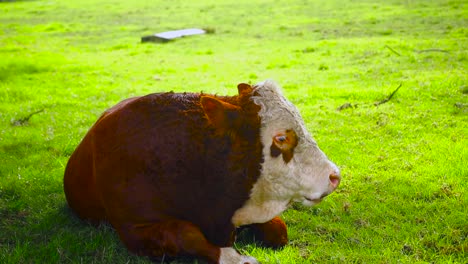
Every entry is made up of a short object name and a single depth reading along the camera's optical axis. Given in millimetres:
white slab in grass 21672
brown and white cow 4371
